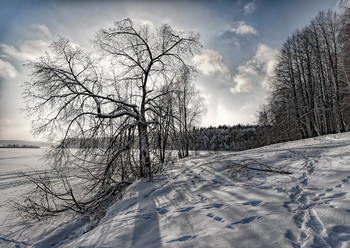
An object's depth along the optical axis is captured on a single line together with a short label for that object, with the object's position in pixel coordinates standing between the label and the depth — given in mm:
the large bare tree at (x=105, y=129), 7242
